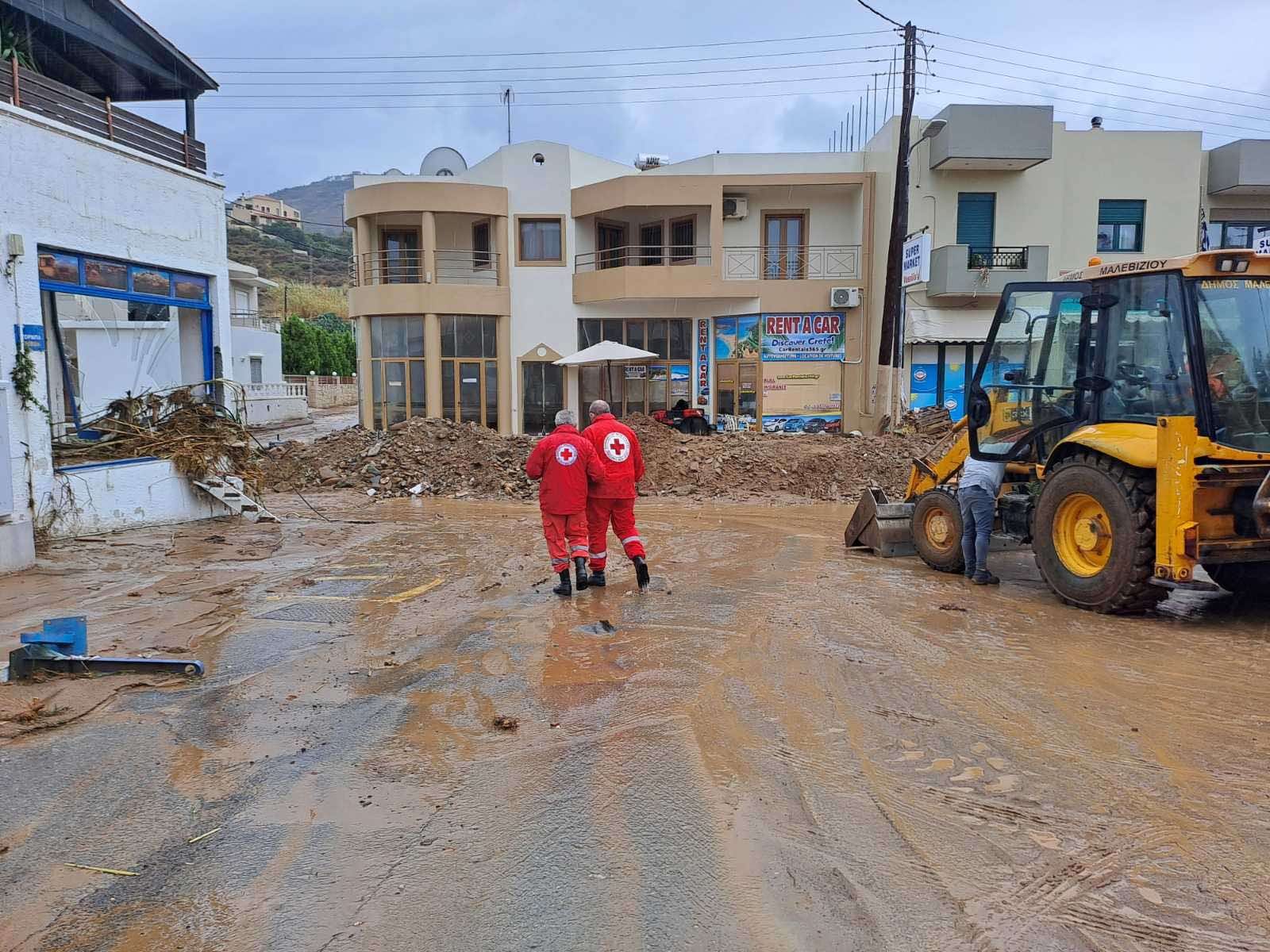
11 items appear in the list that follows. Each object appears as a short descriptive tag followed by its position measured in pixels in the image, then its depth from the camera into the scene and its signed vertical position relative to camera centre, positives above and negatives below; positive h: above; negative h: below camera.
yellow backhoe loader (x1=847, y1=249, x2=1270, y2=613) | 6.82 -0.44
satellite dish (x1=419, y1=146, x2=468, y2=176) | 31.69 +6.94
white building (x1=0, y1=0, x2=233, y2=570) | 10.25 +1.30
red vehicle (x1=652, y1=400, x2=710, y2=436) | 24.34 -1.36
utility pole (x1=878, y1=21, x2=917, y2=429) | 22.53 +3.22
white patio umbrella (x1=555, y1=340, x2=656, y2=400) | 24.52 +0.34
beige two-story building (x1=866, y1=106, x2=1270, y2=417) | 25.38 +4.28
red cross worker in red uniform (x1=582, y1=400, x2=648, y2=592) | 8.66 -1.13
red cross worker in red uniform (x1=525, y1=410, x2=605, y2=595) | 8.35 -1.05
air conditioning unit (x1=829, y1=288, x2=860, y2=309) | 26.11 +1.95
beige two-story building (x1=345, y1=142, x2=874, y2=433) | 26.67 +2.37
